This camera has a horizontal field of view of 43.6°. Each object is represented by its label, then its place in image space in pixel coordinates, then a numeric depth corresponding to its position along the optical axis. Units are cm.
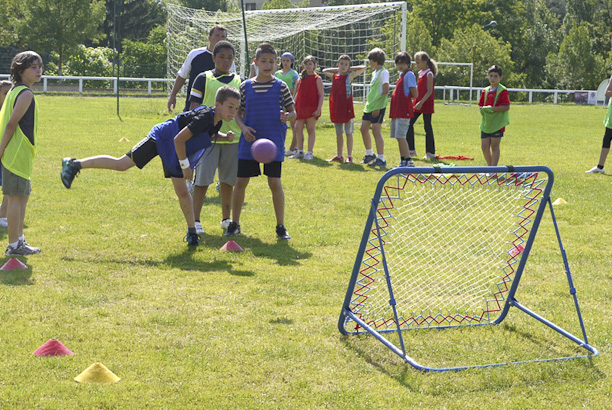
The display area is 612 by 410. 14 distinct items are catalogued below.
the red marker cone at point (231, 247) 738
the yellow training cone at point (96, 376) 423
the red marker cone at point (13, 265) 641
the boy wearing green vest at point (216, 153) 803
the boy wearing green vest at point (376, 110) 1318
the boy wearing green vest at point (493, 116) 1197
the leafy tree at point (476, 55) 4809
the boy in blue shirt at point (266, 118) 775
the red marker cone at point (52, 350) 457
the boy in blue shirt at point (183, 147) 698
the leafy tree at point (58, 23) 4678
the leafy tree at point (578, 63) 5103
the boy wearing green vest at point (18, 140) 671
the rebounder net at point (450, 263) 503
